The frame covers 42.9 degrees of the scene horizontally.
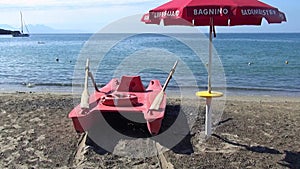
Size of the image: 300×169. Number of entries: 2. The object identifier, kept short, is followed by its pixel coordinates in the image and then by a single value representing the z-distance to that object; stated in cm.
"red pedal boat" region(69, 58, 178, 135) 647
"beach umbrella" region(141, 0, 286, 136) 503
